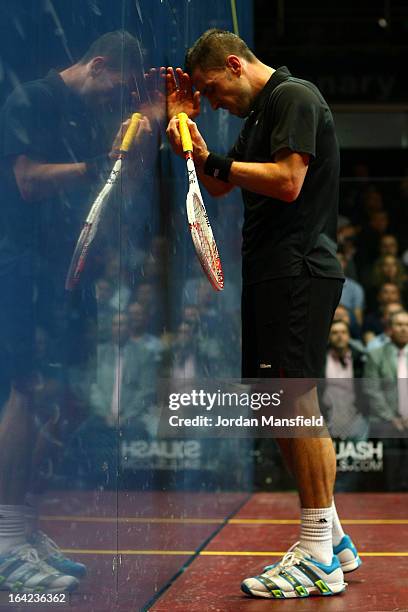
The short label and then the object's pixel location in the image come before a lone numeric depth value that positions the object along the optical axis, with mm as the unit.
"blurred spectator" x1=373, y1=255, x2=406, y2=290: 11668
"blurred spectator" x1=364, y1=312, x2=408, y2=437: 6103
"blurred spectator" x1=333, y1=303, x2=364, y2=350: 11423
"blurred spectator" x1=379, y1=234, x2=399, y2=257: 11829
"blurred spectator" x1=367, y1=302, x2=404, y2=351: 11231
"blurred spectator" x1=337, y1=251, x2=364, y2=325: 11500
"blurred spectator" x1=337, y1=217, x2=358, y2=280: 11654
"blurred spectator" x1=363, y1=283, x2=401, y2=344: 11400
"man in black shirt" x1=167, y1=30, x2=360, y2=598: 5087
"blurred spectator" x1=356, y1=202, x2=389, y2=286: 11722
